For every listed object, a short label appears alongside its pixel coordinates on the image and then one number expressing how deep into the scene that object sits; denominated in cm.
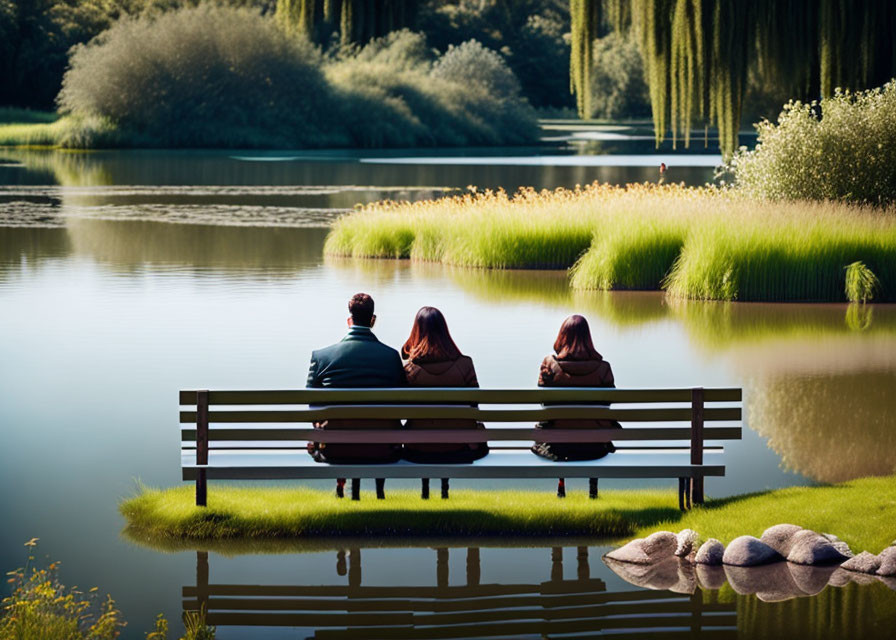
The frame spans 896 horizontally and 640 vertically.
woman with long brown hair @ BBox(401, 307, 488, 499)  1369
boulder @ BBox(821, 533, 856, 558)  1259
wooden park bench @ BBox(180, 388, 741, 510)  1340
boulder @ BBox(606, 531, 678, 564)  1262
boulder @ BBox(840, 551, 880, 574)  1231
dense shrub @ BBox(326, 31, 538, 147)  12179
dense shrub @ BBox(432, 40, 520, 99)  13003
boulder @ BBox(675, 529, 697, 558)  1272
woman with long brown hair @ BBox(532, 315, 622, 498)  1398
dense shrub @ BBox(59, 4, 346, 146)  11405
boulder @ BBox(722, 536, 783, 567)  1250
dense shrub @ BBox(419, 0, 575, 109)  16077
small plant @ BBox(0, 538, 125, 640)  990
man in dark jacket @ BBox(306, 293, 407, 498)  1394
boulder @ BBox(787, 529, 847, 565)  1250
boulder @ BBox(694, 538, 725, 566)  1254
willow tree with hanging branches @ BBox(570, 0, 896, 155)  3379
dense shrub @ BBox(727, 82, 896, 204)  3653
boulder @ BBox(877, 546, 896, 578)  1218
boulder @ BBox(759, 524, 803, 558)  1274
